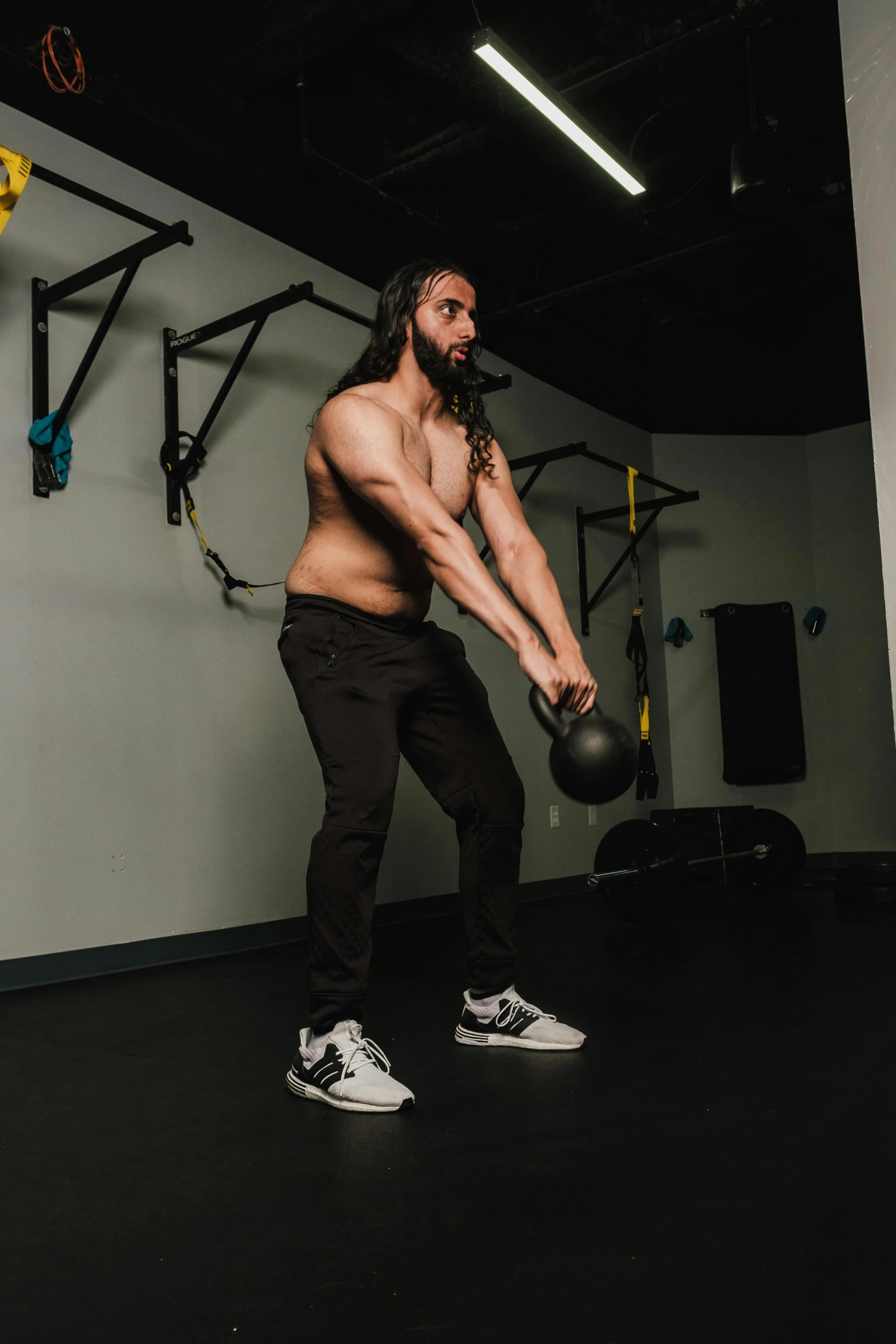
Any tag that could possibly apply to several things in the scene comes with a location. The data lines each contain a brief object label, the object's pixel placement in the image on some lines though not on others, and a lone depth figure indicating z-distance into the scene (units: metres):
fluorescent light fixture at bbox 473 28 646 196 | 2.48
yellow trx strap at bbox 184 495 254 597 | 2.98
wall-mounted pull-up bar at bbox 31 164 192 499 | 2.51
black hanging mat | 5.17
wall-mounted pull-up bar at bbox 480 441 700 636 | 4.40
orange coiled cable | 2.44
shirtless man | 1.53
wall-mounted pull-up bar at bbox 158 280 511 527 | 2.89
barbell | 2.95
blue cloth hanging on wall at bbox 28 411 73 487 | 2.60
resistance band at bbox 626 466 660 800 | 4.29
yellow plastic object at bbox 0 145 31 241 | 2.22
